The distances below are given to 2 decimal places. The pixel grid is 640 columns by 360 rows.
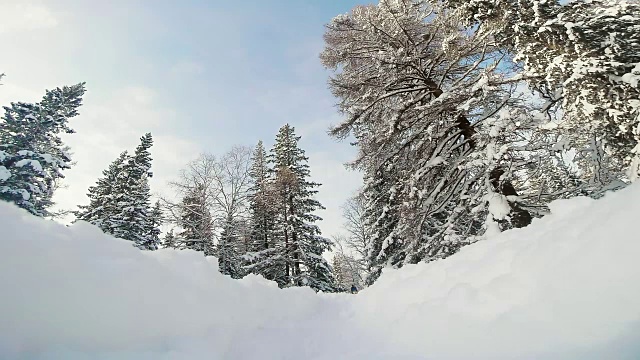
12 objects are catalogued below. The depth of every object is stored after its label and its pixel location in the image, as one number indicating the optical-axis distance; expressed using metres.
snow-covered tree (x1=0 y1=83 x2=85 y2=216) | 15.41
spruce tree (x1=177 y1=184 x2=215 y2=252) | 17.09
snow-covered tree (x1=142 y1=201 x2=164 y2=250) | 17.93
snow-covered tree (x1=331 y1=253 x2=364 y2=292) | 25.23
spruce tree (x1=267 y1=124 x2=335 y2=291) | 20.03
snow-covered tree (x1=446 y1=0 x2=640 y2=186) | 4.52
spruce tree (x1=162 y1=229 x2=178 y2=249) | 19.17
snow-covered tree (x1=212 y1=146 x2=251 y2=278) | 17.81
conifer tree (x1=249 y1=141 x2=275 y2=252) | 21.66
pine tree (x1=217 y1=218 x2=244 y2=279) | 17.92
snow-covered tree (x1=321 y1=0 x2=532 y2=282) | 6.16
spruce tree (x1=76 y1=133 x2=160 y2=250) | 20.09
